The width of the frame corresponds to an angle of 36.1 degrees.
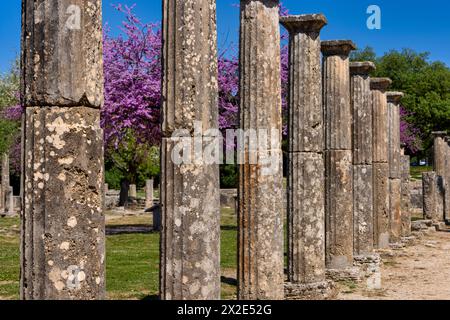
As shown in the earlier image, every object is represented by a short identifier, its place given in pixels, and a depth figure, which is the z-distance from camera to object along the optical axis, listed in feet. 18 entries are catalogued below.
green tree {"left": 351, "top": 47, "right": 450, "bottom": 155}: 179.11
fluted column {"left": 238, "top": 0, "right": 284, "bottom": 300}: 29.78
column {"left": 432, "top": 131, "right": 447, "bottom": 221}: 93.81
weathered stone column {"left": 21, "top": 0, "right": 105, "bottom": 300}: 17.34
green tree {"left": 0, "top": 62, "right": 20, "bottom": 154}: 132.05
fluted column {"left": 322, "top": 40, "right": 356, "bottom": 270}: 43.88
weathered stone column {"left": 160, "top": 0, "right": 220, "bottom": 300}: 23.66
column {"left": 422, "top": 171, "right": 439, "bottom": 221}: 88.38
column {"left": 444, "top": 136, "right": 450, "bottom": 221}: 97.36
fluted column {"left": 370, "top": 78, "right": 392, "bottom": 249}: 58.34
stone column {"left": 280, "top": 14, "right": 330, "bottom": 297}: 36.09
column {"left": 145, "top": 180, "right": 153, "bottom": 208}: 132.05
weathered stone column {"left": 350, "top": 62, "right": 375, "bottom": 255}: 51.34
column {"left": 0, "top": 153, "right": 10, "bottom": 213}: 118.25
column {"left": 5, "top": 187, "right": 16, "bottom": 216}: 115.34
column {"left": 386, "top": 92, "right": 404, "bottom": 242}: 63.52
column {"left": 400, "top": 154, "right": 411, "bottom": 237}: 68.80
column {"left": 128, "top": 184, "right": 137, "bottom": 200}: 141.53
